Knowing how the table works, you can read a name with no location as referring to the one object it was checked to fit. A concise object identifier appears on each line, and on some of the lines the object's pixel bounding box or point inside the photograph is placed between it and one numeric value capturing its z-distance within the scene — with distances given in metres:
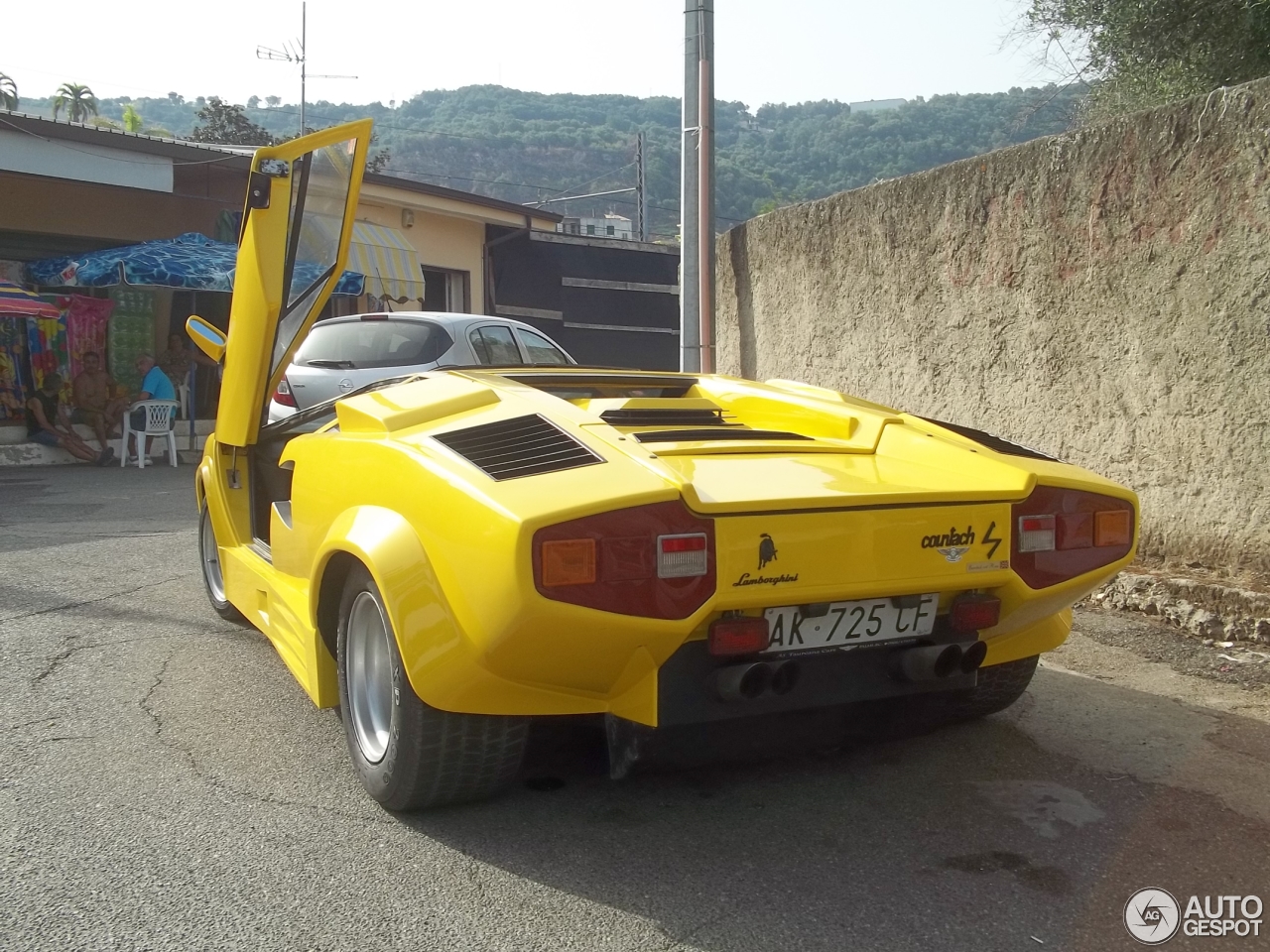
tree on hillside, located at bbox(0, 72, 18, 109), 48.81
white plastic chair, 12.95
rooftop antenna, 45.16
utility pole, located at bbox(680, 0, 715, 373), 8.68
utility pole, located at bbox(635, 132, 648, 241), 42.66
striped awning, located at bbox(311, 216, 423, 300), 16.92
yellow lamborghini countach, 2.37
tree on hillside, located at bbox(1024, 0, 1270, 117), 7.59
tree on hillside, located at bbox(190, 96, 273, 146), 39.53
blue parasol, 12.93
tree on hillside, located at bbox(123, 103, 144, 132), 40.50
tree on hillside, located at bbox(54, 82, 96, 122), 59.22
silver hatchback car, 8.61
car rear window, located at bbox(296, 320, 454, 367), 8.66
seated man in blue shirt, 13.63
